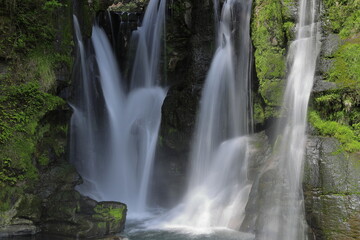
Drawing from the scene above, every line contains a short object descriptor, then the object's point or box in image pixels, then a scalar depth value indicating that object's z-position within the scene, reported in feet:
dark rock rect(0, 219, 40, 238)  27.78
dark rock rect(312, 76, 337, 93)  26.03
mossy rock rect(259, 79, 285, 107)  30.91
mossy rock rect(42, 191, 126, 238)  29.01
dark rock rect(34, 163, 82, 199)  31.94
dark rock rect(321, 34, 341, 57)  27.68
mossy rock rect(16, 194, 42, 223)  29.25
